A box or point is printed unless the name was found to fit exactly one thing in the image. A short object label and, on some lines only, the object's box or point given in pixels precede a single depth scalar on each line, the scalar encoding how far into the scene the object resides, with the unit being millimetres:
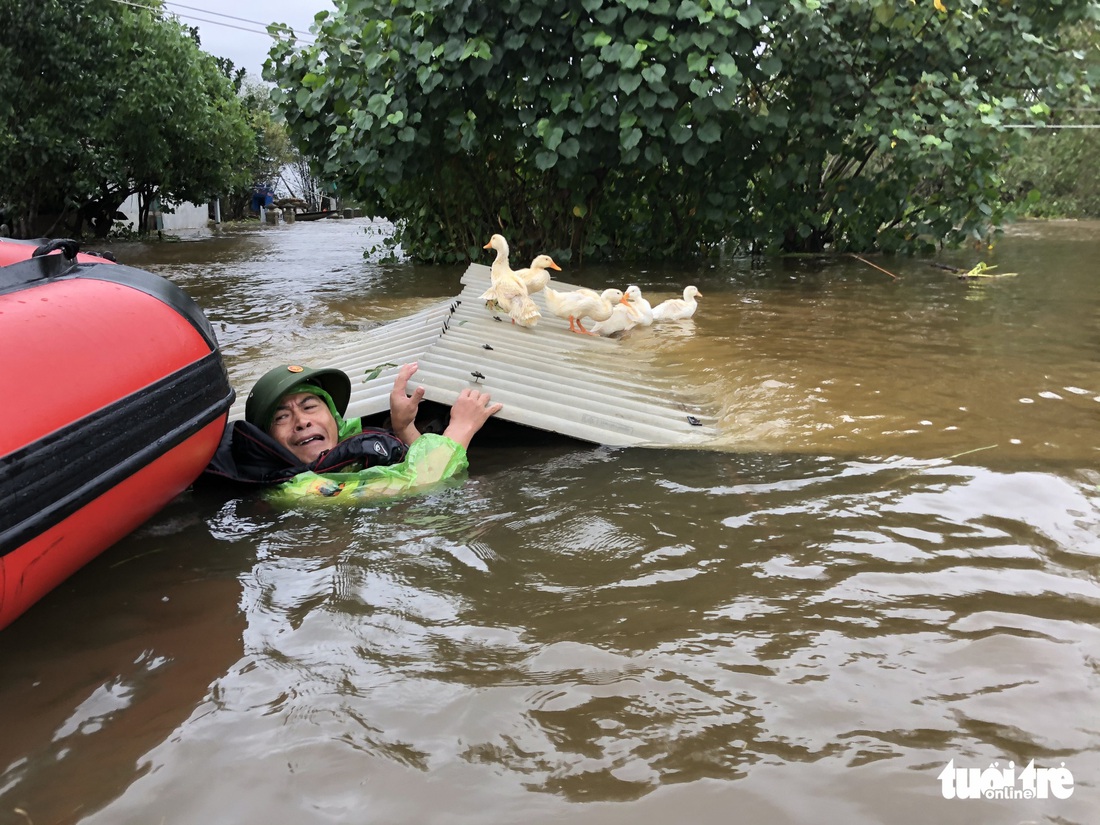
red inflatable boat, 2617
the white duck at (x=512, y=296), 6777
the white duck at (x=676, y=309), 7805
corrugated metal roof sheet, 4602
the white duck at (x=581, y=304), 6859
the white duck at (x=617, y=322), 7098
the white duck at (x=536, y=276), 6980
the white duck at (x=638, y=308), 7336
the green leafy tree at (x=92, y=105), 17891
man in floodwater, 3896
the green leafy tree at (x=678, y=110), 10070
